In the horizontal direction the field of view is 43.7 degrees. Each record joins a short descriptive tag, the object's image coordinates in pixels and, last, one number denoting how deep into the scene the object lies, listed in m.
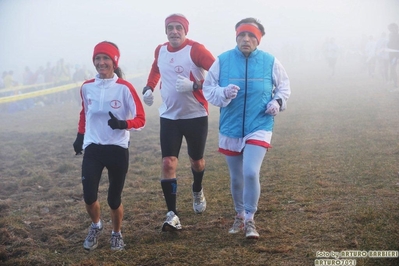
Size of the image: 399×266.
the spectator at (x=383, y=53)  20.40
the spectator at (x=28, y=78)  26.81
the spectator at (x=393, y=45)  18.45
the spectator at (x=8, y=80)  24.41
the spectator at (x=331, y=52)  26.77
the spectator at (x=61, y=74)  26.66
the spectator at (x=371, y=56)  24.85
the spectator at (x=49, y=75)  26.83
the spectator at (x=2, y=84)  24.23
